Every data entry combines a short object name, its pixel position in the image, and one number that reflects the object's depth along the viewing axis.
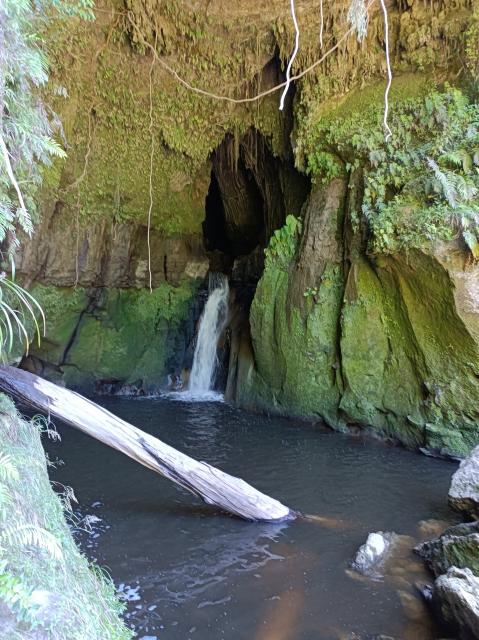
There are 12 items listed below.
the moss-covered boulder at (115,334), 11.38
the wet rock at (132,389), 11.91
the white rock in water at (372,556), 3.93
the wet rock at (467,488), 4.58
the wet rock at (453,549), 3.59
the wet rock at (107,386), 11.83
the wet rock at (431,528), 4.54
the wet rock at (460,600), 2.91
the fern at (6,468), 1.96
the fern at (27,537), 1.83
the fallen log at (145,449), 4.17
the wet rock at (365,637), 3.12
